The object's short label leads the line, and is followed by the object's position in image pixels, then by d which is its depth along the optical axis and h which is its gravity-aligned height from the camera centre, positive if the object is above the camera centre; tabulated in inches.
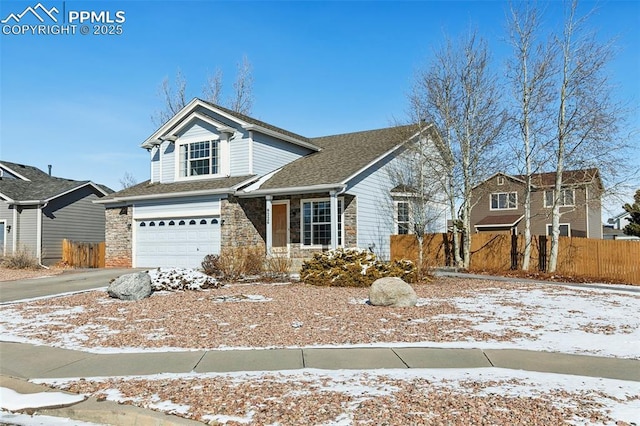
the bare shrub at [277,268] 596.1 -44.8
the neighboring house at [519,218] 1382.9 +36.7
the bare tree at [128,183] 2042.3 +214.6
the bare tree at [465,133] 739.4 +152.3
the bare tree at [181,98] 1393.9 +390.3
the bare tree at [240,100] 1432.1 +394.3
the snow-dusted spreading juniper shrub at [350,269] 530.3 -41.9
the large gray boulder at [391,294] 384.5 -50.0
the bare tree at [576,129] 672.4 +142.4
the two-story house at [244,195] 754.2 +60.2
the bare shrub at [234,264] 587.5 -39.1
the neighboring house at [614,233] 1874.3 -11.4
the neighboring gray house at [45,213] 1010.7 +44.6
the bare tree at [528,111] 703.1 +176.3
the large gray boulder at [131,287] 438.9 -50.0
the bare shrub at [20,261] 825.5 -47.8
